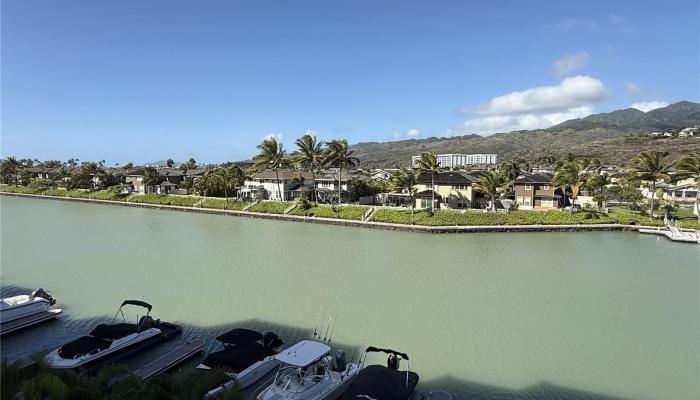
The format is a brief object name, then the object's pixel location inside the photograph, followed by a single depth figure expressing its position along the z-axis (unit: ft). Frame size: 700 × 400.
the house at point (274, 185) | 183.32
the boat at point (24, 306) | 47.73
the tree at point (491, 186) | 137.18
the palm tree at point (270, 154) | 168.76
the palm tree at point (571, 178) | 136.87
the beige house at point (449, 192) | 150.00
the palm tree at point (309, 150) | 161.99
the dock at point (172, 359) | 37.11
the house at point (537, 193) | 155.53
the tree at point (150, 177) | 219.41
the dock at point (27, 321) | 46.34
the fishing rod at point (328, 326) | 46.59
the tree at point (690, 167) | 124.06
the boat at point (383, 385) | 29.94
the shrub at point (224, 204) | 168.25
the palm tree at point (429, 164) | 140.05
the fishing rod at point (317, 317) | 48.49
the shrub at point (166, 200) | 183.92
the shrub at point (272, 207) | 159.00
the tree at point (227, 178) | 184.14
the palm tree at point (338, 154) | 156.87
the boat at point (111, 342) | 37.45
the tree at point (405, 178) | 138.41
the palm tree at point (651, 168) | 130.52
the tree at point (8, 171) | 271.28
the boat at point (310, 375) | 30.99
